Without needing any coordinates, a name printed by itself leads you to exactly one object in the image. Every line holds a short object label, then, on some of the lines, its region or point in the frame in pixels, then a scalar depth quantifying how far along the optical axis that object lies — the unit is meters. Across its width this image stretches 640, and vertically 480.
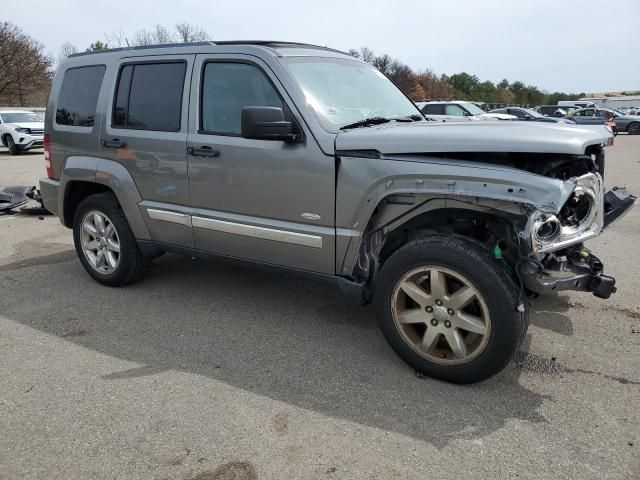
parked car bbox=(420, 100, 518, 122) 18.92
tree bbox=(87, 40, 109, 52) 49.99
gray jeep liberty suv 2.95
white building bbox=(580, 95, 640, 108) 76.44
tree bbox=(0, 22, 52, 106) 35.09
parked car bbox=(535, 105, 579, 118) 32.27
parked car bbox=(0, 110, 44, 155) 19.19
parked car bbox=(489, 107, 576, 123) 26.11
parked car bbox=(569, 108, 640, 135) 31.98
